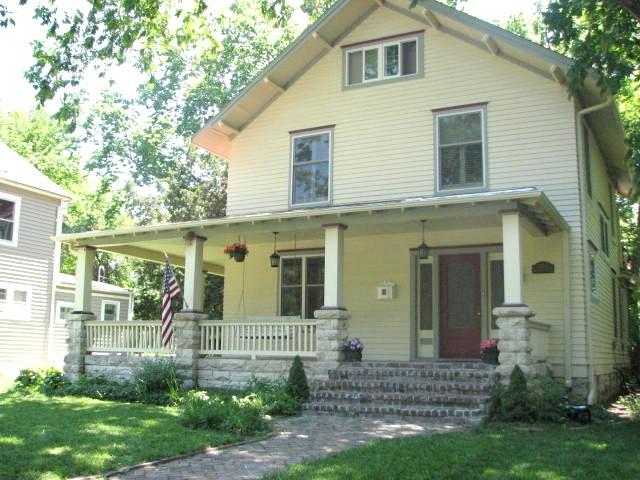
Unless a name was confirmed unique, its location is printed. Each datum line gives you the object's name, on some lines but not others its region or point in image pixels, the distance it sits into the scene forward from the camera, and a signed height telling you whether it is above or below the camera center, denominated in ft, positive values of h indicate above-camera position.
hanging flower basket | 44.70 +4.72
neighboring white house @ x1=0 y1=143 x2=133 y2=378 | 64.39 +5.29
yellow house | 37.93 +6.12
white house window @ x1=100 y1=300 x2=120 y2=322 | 82.99 +1.05
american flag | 41.06 +0.94
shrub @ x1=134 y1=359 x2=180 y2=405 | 37.52 -3.63
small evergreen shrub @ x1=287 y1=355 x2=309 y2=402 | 34.83 -3.27
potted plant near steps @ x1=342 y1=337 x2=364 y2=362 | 37.76 -1.62
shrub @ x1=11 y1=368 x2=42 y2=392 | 43.15 -4.25
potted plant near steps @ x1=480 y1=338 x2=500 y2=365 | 34.81 -1.49
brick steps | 31.50 -3.46
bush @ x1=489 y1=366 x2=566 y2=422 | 29.84 -3.58
